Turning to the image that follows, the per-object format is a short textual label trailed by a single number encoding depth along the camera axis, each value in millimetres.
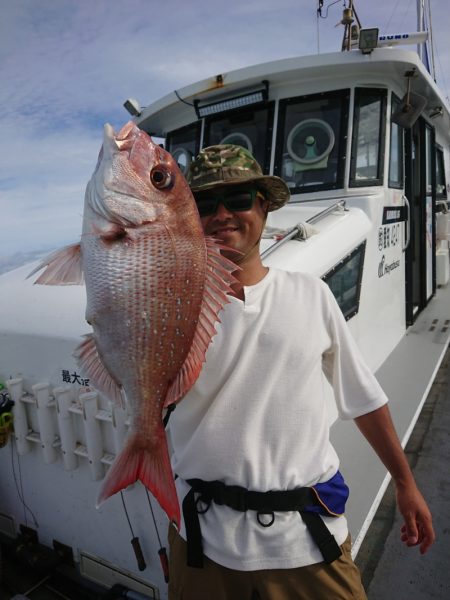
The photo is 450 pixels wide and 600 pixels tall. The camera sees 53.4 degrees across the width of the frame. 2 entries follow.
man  1378
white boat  2465
